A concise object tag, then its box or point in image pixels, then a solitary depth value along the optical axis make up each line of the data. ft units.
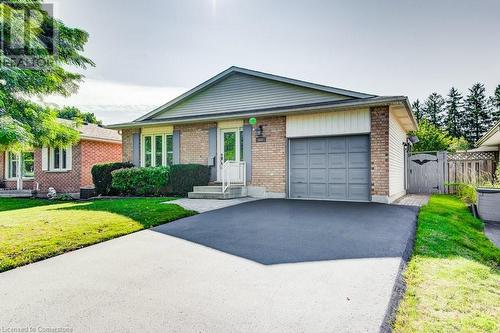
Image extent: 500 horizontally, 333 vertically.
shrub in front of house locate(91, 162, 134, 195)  41.81
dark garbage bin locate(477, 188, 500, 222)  24.52
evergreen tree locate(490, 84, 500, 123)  140.15
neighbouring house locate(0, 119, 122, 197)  48.85
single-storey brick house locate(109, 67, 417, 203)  30.53
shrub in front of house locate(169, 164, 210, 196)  37.55
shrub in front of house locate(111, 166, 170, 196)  38.42
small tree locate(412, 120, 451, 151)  83.97
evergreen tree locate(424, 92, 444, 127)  155.63
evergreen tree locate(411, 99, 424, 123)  159.85
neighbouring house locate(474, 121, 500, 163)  34.43
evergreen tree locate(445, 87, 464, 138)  149.59
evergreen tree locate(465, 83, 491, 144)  144.36
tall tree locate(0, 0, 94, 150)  17.85
